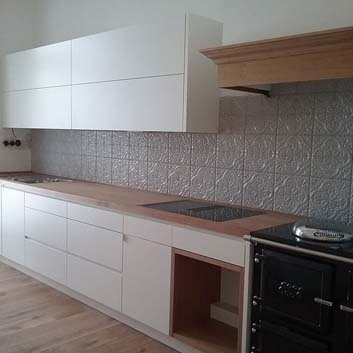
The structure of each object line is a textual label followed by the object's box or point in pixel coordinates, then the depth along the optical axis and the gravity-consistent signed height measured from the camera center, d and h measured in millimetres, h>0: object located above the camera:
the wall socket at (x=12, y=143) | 4566 -147
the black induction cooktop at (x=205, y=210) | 2510 -456
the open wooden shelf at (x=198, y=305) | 2514 -1041
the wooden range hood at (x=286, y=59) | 1976 +364
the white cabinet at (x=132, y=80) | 2721 +351
